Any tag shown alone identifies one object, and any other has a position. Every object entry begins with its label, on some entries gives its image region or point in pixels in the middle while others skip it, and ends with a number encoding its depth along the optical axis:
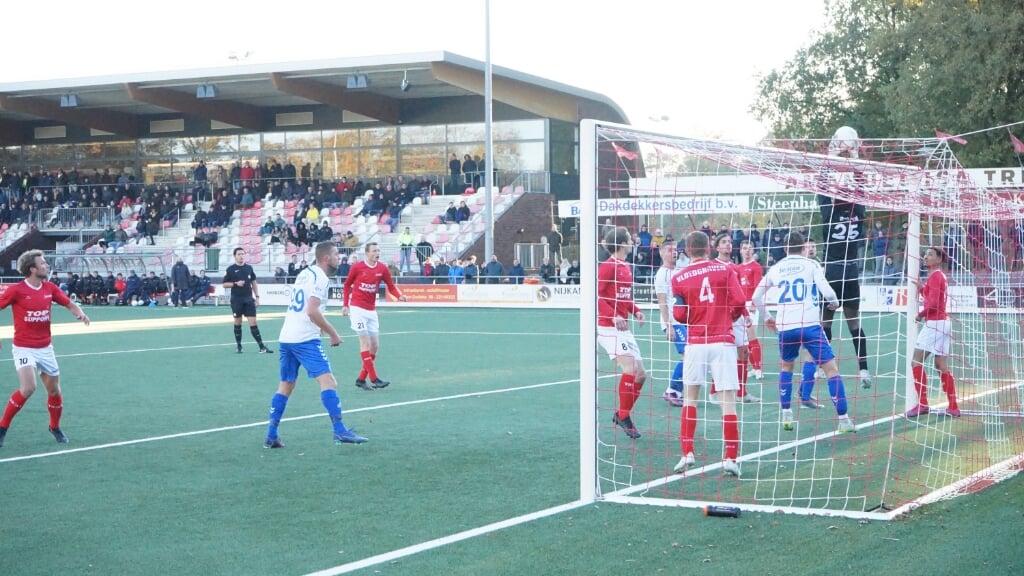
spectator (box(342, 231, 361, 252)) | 39.78
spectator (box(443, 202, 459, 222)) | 41.19
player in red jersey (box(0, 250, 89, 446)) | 10.26
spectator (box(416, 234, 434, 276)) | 38.03
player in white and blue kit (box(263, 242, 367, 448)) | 9.75
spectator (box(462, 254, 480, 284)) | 35.50
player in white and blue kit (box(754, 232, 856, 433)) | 9.91
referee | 19.67
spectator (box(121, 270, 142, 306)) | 40.62
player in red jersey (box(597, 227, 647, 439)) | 9.71
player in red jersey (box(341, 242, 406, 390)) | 14.40
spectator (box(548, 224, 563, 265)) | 38.09
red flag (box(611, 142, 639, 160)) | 9.00
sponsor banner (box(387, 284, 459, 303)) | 35.25
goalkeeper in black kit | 11.46
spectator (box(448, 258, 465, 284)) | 35.91
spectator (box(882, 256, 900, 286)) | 15.20
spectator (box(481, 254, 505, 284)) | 35.03
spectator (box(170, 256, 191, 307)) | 37.94
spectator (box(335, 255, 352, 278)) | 37.33
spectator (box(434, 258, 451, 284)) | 36.66
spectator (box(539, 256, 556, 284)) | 34.41
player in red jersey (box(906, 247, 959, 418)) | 10.77
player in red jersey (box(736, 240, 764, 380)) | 12.72
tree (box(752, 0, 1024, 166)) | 33.81
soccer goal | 7.68
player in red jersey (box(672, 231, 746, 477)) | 8.10
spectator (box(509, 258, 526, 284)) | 34.94
